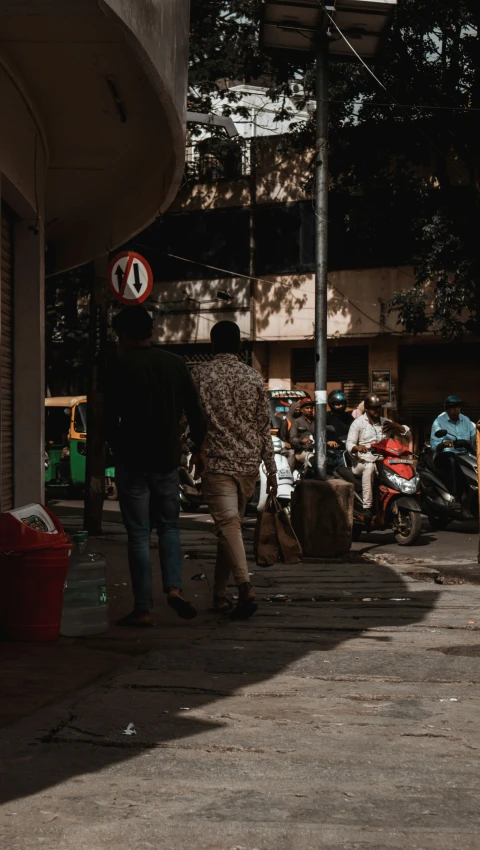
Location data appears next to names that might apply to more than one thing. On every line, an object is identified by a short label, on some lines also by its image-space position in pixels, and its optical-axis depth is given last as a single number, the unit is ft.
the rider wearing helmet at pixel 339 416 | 50.55
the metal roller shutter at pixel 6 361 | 28.43
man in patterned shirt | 24.45
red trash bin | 20.20
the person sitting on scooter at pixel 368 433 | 42.50
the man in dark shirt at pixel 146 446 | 23.16
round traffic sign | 39.83
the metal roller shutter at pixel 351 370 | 90.84
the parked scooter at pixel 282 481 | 48.42
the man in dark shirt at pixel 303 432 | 51.39
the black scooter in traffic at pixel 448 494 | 45.44
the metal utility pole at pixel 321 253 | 39.01
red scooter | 41.70
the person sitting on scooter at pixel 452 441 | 46.09
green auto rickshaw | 70.79
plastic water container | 21.84
